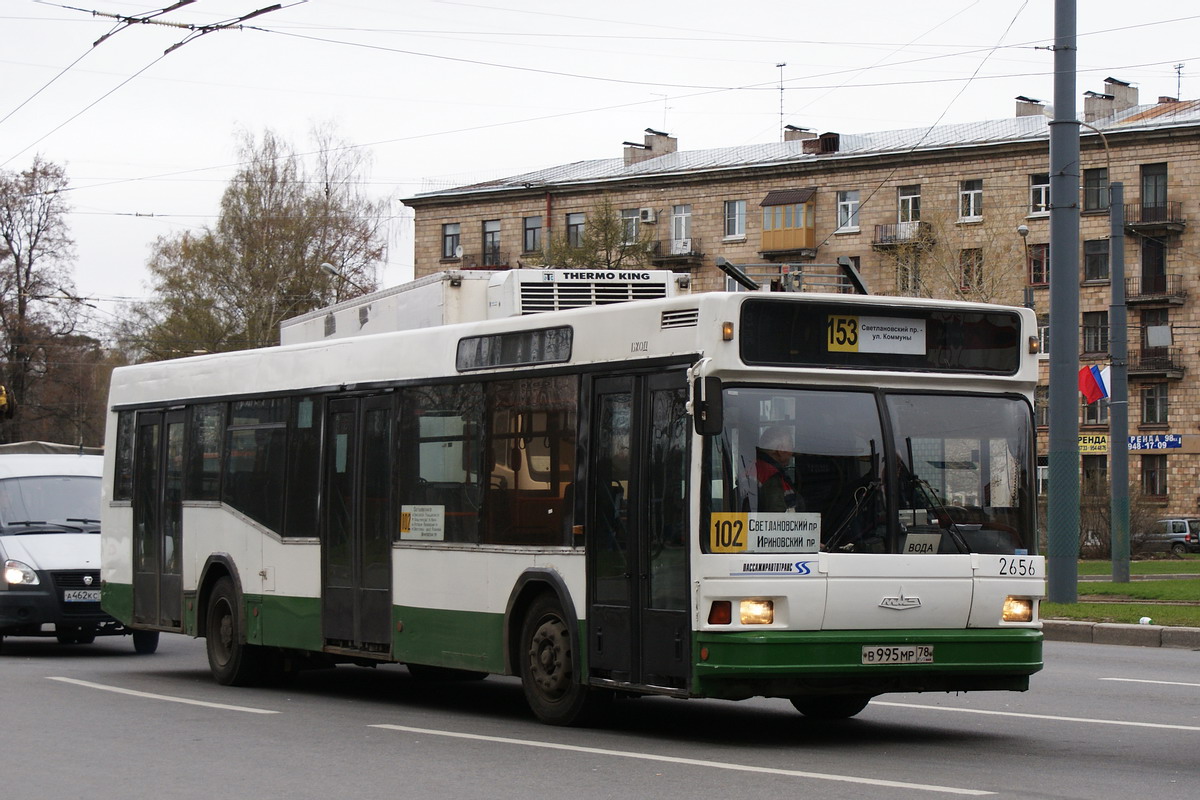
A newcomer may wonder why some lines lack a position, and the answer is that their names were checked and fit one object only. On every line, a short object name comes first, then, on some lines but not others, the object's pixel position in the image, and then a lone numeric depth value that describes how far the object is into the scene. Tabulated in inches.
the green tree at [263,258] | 2645.2
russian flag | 1170.0
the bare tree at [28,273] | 2687.0
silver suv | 2352.5
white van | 711.7
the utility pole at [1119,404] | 1101.7
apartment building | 2586.1
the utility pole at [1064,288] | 839.7
